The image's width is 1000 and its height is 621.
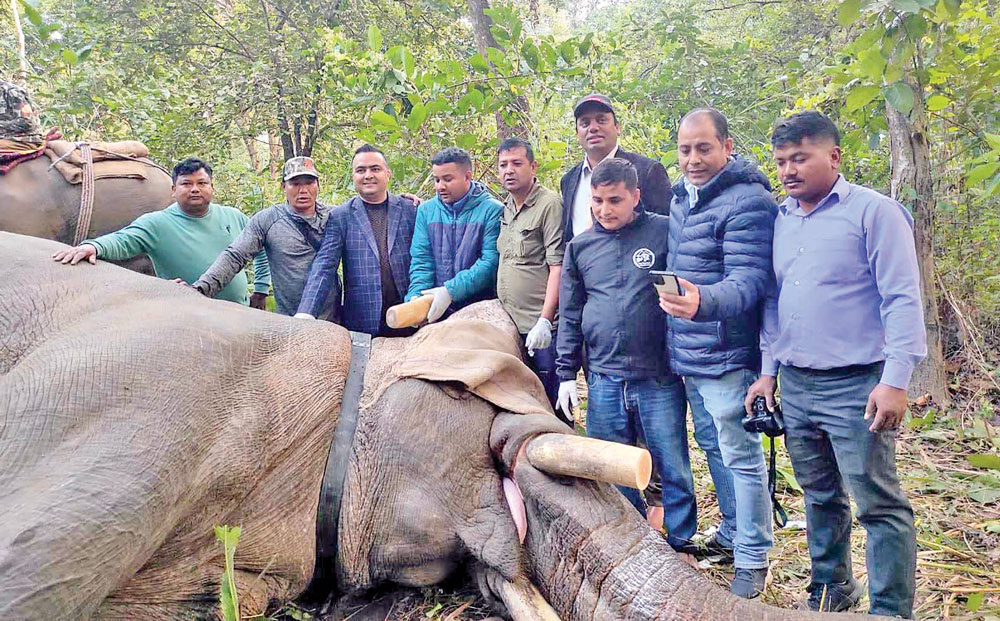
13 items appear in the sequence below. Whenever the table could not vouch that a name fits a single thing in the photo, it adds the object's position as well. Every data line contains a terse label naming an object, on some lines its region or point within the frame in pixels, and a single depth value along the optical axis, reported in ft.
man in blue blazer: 14.19
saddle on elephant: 13.57
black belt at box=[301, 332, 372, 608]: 9.06
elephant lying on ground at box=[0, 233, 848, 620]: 7.23
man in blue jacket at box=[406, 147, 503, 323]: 13.76
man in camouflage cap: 14.10
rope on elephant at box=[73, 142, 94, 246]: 13.47
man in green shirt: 13.29
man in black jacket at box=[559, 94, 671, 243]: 13.21
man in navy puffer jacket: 9.91
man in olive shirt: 12.98
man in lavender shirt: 8.26
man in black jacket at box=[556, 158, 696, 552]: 11.10
